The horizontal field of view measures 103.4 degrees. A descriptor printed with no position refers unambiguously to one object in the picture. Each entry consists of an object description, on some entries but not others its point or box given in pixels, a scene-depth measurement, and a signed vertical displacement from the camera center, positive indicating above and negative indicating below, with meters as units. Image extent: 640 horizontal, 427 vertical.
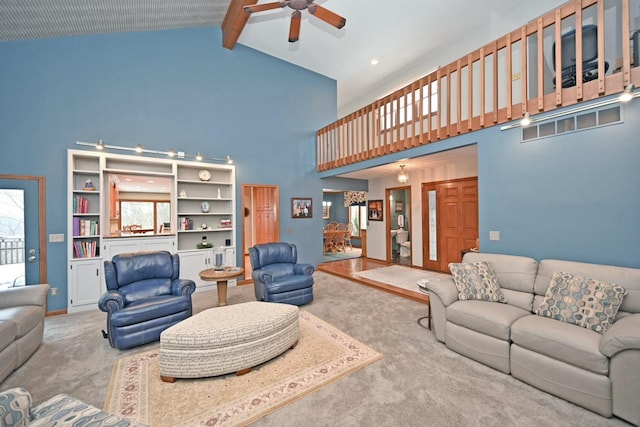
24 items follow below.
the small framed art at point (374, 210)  7.26 +0.11
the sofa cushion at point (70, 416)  1.19 -0.98
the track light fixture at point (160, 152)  4.04 +1.15
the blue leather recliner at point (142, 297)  2.66 -0.97
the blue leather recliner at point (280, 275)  3.75 -0.97
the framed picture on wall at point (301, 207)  6.33 +0.19
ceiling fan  3.00 +2.55
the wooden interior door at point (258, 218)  7.43 -0.09
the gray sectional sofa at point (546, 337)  1.69 -1.00
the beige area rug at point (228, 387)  1.79 -1.41
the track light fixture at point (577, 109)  2.24 +1.05
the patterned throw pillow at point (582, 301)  2.00 -0.76
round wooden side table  3.69 -0.90
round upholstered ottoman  2.12 -1.12
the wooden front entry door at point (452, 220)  5.31 -0.16
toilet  7.35 -0.73
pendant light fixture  5.11 +0.91
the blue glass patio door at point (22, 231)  3.55 -0.19
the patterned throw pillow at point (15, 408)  1.15 -0.91
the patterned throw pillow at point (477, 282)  2.70 -0.76
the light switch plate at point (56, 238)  3.82 -0.32
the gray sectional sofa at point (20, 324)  2.19 -1.02
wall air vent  2.42 +0.93
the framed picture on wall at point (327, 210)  11.04 +0.18
